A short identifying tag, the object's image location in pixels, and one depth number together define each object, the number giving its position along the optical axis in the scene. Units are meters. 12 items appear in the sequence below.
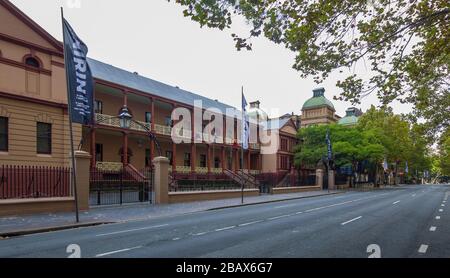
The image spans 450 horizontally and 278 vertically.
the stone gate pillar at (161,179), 22.08
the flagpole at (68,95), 14.33
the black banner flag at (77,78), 14.67
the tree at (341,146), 48.78
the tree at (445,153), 26.28
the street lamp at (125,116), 17.81
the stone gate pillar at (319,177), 47.38
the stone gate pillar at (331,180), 49.41
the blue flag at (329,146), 41.35
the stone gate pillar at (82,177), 17.30
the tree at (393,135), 58.97
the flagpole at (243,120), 26.08
